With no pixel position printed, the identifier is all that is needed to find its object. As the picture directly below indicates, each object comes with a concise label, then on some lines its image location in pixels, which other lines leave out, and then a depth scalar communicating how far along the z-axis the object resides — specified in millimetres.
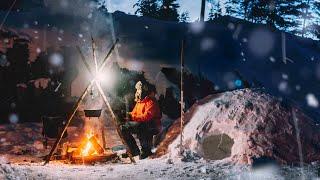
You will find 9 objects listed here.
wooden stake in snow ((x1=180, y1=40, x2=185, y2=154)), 9391
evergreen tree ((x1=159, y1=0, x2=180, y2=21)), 42344
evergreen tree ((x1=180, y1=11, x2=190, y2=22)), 55369
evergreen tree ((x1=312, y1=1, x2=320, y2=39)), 47888
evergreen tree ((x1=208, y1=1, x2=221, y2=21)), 47762
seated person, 9922
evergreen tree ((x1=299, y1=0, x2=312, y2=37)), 49750
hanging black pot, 10305
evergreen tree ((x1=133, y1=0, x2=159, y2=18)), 43219
